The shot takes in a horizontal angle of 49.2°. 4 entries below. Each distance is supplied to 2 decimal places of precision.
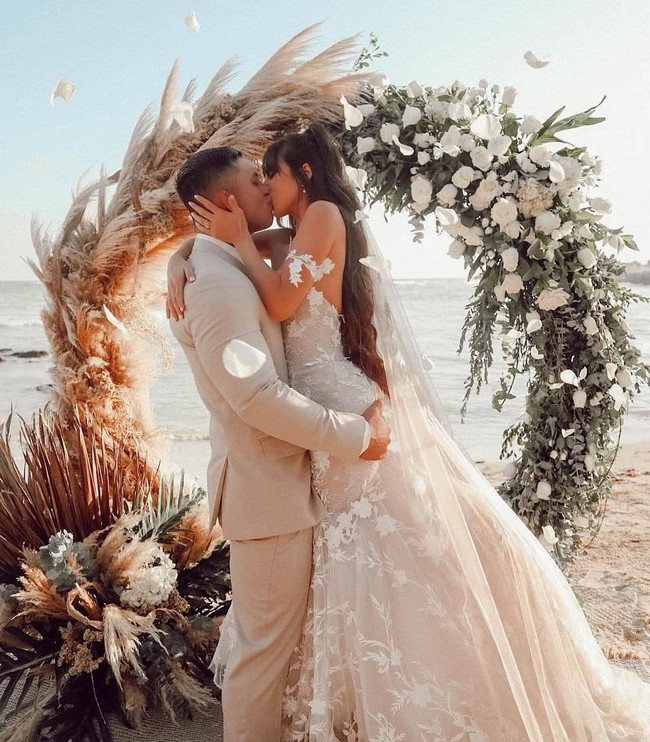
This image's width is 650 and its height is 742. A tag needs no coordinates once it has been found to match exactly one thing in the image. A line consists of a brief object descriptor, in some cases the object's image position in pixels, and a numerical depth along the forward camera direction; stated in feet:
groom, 7.48
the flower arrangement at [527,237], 9.63
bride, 7.90
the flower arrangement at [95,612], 9.48
